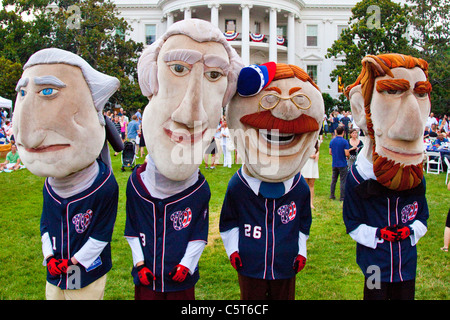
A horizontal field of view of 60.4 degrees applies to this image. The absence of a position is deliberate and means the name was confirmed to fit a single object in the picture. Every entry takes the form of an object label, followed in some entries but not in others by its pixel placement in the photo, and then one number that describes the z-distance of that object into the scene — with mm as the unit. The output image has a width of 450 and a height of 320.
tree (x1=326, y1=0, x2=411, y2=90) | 22891
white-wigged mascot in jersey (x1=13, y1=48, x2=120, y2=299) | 2768
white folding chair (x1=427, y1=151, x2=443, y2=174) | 11586
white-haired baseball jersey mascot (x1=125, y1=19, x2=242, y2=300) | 2662
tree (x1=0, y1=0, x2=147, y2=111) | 24047
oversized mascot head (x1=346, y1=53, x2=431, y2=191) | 2900
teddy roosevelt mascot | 2932
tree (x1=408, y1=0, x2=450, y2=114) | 25172
